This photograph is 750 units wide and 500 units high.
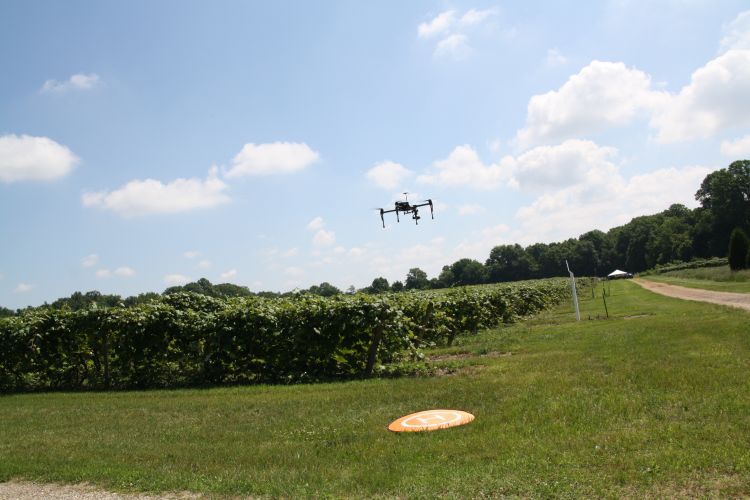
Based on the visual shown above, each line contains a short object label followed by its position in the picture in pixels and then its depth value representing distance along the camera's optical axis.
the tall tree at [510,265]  139.62
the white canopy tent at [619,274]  111.06
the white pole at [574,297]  20.06
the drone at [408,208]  12.75
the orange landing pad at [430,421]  6.41
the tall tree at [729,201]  94.99
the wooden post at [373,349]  11.32
